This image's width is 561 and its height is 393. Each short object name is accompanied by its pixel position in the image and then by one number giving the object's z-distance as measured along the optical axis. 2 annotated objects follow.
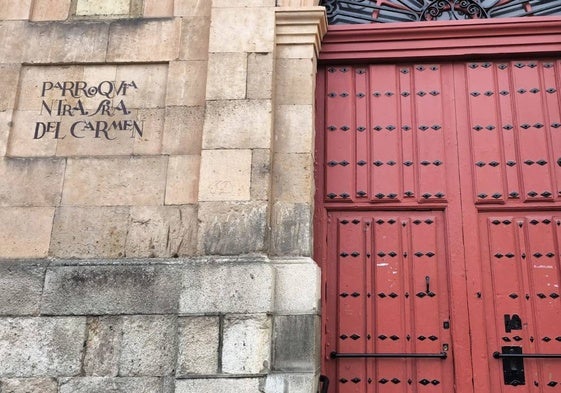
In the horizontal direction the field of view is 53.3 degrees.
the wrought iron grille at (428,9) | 4.50
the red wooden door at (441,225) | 3.77
